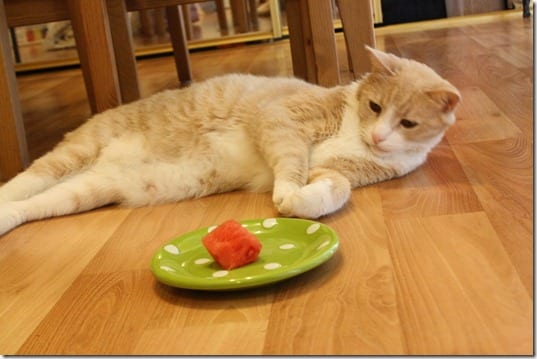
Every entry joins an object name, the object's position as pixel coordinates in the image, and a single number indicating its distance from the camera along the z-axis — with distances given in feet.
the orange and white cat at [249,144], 4.66
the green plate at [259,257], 3.97
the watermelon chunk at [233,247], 4.10
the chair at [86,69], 5.12
